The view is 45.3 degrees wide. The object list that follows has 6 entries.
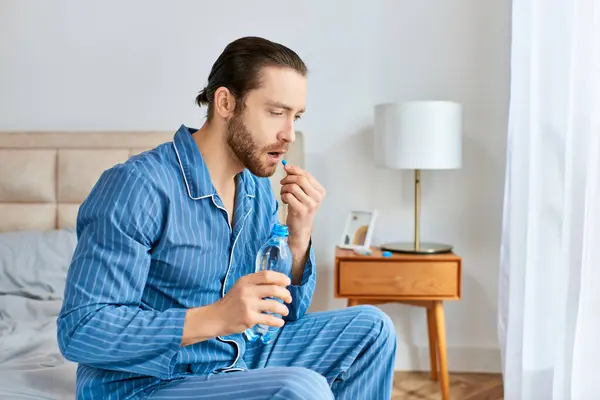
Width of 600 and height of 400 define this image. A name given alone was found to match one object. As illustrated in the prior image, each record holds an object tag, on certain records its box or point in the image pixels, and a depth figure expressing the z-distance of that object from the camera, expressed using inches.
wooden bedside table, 108.7
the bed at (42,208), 92.3
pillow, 98.1
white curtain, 60.4
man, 49.1
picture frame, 118.0
